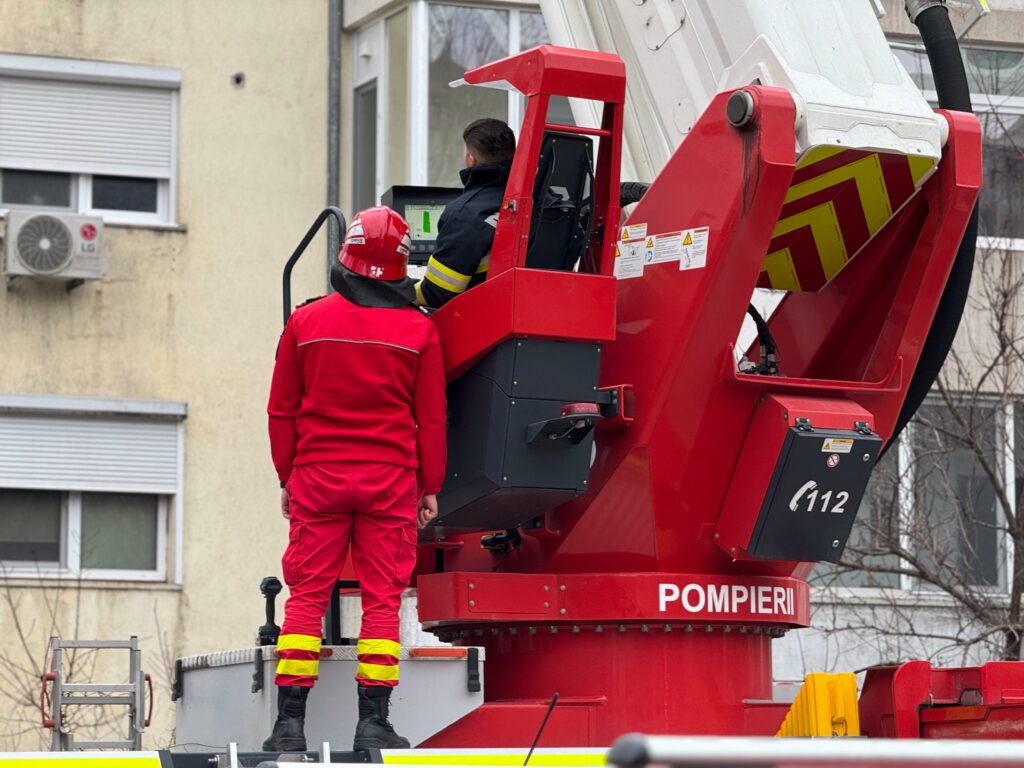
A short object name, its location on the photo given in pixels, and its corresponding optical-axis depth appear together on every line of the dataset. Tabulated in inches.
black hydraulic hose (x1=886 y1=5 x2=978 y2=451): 544.7
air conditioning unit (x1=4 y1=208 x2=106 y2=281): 1188.5
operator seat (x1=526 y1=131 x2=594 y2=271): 505.0
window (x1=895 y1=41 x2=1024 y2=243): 1226.6
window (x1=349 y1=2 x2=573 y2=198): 1225.4
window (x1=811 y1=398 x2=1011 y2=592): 1043.9
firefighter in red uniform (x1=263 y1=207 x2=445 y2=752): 472.1
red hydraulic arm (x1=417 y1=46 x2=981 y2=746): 491.2
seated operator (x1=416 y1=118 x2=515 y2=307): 513.7
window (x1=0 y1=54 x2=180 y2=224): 1245.1
